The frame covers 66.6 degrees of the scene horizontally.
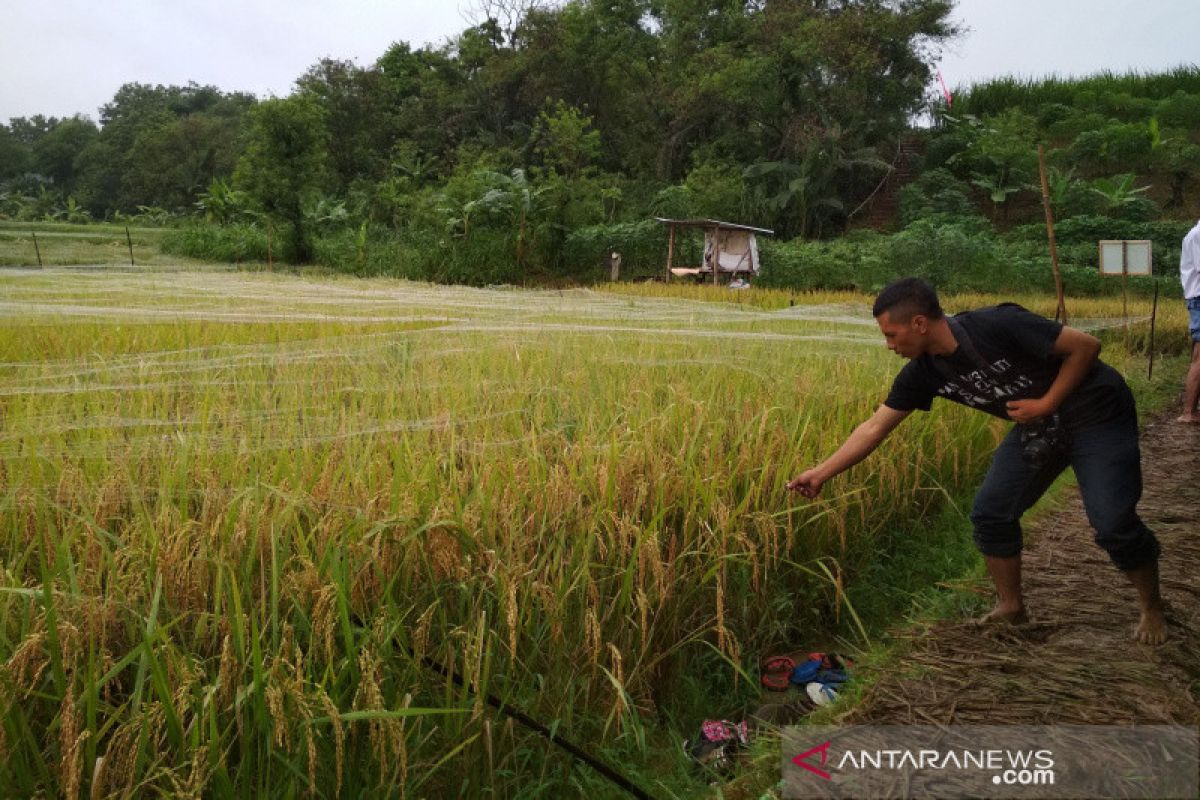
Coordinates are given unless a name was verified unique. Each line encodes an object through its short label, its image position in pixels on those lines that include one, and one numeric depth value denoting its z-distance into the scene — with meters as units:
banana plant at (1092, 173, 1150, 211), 15.16
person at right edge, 4.99
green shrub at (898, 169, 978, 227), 16.94
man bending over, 2.05
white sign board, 6.38
